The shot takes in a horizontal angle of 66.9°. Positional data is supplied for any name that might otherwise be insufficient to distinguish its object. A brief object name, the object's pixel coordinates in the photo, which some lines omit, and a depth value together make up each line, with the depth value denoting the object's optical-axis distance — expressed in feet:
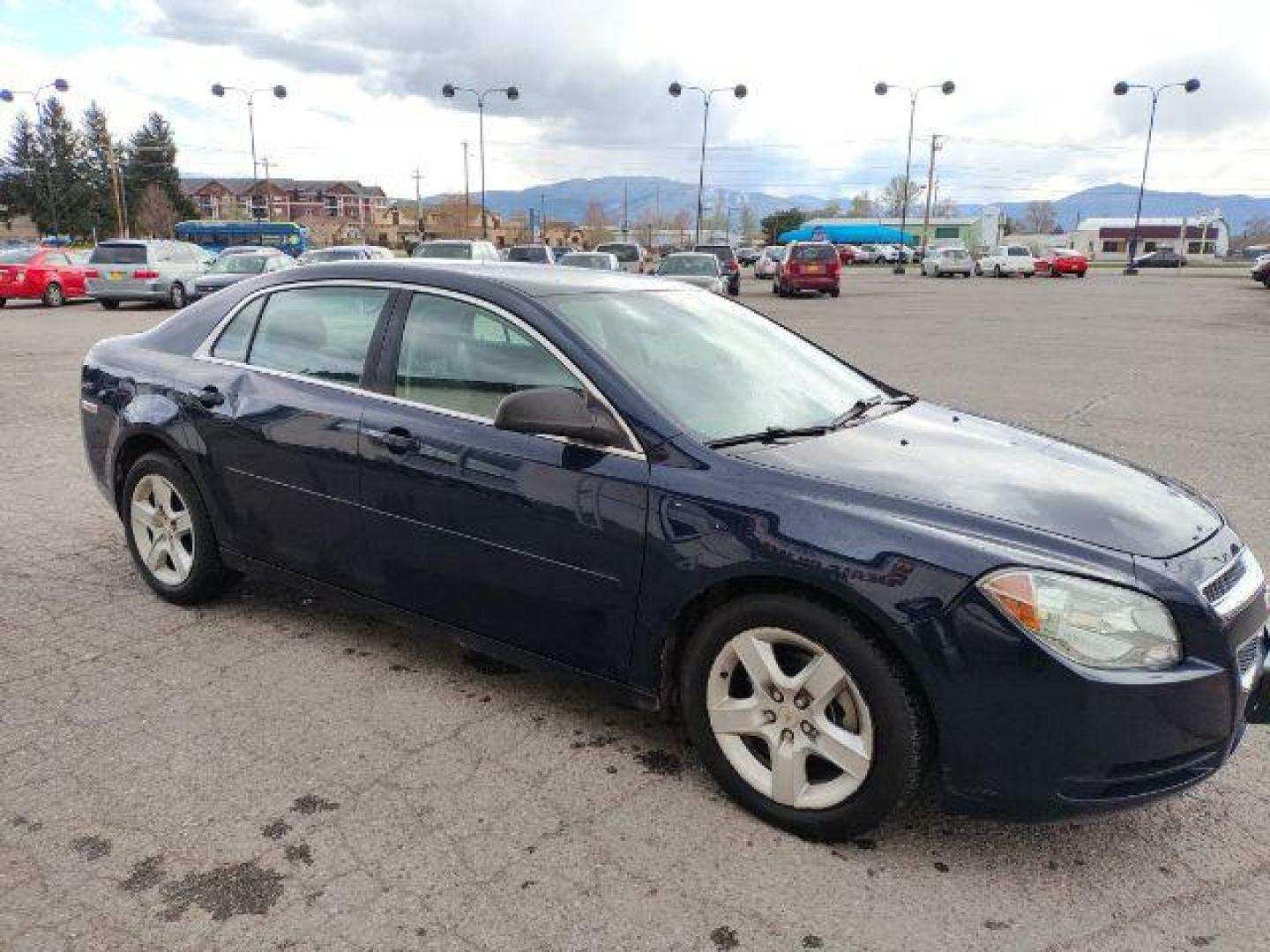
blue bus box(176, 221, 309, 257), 178.91
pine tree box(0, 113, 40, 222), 299.79
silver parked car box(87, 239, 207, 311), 72.90
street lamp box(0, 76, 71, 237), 282.56
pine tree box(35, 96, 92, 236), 296.71
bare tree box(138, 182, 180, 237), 290.35
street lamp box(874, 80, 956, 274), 128.26
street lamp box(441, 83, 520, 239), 108.99
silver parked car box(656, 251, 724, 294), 75.31
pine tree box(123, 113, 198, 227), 318.04
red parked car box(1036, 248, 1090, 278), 153.48
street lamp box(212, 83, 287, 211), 116.98
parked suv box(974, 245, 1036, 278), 151.94
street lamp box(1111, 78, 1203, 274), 138.72
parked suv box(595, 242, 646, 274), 100.16
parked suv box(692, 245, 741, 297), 95.50
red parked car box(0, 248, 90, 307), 75.87
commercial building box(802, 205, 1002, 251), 343.87
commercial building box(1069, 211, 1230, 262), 415.64
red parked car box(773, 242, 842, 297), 93.66
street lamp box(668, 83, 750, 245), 116.37
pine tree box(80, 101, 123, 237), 302.45
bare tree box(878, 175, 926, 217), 420.73
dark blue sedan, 7.86
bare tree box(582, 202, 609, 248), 419.95
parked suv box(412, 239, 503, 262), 70.03
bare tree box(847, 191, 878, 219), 456.65
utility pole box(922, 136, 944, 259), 227.81
